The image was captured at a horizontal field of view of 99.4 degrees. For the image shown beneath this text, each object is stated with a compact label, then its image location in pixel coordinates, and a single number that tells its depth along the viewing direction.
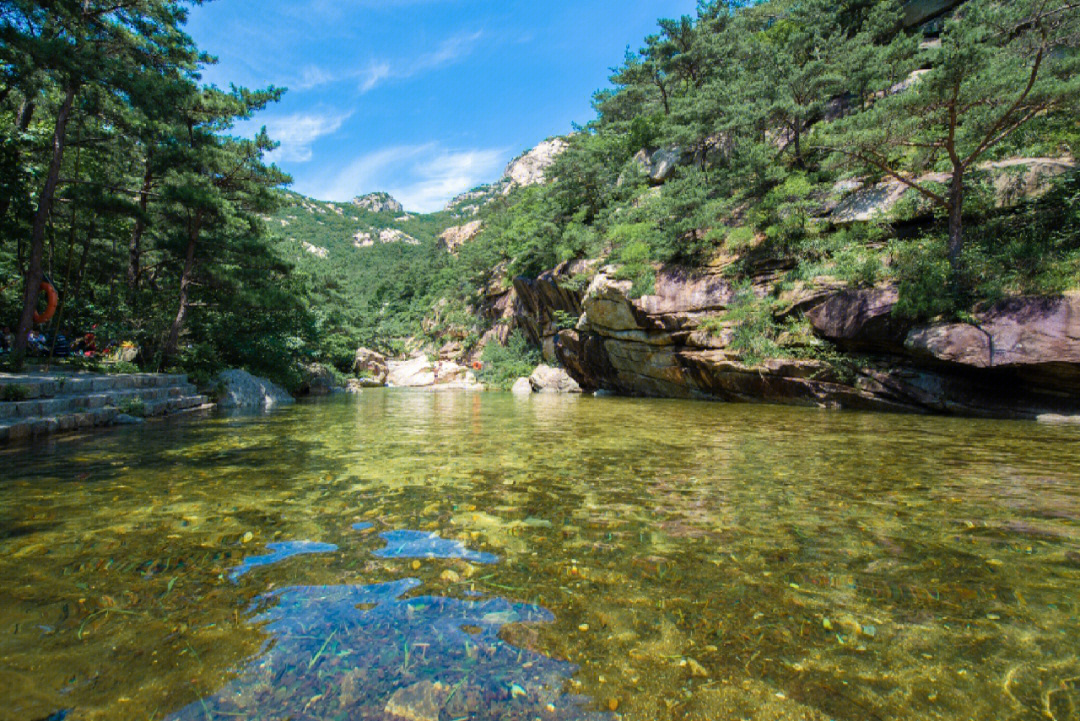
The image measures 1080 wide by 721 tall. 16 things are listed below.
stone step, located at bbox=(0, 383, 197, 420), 7.12
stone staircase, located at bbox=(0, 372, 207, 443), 7.09
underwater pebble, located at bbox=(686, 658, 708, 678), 1.75
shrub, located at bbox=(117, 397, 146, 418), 9.38
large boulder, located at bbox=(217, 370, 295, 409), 13.96
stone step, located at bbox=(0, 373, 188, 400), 7.80
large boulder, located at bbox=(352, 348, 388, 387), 36.54
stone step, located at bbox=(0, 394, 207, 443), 6.65
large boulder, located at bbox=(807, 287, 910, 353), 11.79
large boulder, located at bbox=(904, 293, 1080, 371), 9.07
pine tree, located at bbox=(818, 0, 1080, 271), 9.81
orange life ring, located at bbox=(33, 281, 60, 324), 11.83
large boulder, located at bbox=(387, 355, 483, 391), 32.81
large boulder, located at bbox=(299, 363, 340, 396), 22.65
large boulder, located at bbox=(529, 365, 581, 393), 24.69
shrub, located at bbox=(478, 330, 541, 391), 29.67
